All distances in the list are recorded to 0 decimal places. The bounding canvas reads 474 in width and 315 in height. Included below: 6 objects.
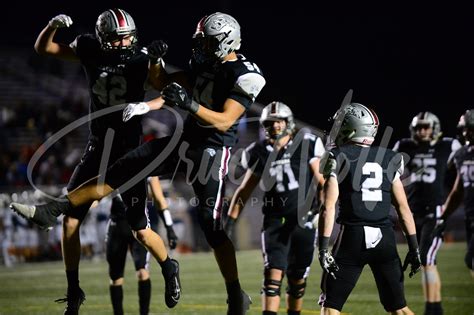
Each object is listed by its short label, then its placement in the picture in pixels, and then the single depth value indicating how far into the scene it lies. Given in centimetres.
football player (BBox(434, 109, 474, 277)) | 1540
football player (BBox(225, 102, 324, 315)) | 1461
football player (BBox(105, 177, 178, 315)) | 1520
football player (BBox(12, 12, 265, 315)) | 1166
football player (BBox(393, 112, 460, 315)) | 1681
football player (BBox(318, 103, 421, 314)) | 1038
